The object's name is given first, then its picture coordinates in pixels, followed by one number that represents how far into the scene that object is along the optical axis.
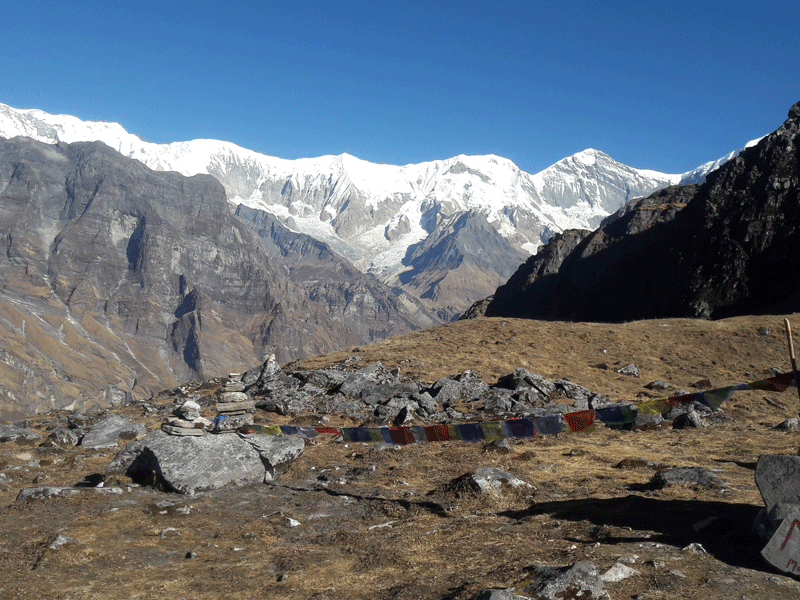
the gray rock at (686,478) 13.91
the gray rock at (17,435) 23.29
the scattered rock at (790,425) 21.61
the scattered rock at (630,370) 34.97
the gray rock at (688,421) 23.25
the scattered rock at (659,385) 31.50
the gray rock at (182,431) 18.98
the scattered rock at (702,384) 31.70
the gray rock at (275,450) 17.40
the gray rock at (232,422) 23.00
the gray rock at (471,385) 29.81
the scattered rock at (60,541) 11.31
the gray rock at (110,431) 22.53
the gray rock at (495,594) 7.77
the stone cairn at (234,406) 25.11
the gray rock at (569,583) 8.21
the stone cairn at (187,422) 19.19
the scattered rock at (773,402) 26.69
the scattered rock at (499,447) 19.70
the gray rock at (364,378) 30.61
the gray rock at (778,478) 9.38
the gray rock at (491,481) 14.18
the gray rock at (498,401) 27.02
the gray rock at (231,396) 26.22
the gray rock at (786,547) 8.62
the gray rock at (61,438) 22.83
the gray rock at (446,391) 29.27
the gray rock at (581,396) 26.95
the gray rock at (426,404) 26.90
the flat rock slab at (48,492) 14.97
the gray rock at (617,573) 8.67
